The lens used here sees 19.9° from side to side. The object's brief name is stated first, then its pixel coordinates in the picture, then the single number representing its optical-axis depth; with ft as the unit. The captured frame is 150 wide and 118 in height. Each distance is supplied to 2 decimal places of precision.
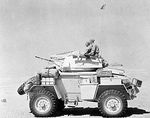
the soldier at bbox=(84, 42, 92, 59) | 52.24
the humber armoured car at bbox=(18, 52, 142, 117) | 49.21
